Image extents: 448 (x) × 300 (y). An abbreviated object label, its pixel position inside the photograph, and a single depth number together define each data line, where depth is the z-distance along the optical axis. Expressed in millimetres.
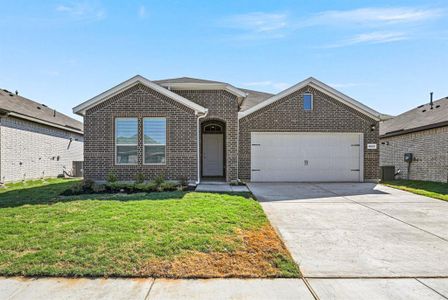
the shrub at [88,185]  10495
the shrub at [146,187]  10234
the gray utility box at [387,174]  16656
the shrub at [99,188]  10122
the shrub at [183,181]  11123
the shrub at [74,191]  9820
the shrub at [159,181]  10723
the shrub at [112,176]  11039
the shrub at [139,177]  11441
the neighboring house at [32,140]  13594
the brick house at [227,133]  11703
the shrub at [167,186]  10372
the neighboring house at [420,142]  14227
